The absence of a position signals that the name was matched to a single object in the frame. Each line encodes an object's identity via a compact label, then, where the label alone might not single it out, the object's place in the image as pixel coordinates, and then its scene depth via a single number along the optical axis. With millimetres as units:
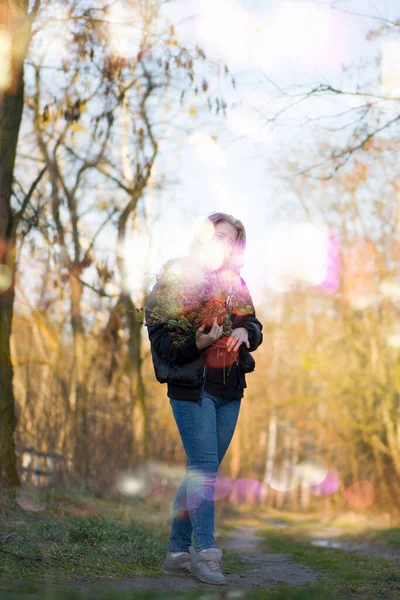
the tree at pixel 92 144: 8664
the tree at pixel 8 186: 7188
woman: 4070
